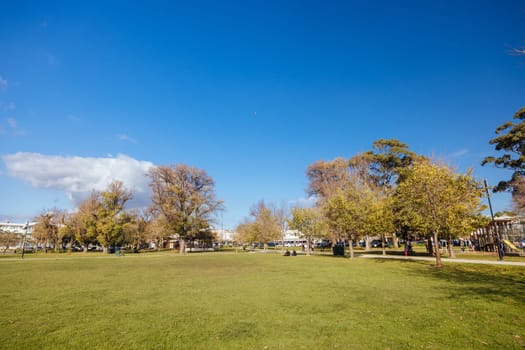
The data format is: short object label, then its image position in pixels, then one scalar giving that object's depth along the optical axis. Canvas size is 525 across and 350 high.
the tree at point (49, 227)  59.53
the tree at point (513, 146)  30.19
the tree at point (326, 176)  51.09
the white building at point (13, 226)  100.56
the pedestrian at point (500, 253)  24.35
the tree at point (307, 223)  42.62
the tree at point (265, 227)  65.19
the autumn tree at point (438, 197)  23.50
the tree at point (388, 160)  46.25
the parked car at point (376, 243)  78.95
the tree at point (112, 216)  52.78
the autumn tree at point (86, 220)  54.72
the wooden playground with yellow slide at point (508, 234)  34.18
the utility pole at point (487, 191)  26.06
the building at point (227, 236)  155.05
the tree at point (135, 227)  57.91
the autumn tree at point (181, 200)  51.00
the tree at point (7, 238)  58.47
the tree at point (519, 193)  30.30
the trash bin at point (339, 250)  39.92
